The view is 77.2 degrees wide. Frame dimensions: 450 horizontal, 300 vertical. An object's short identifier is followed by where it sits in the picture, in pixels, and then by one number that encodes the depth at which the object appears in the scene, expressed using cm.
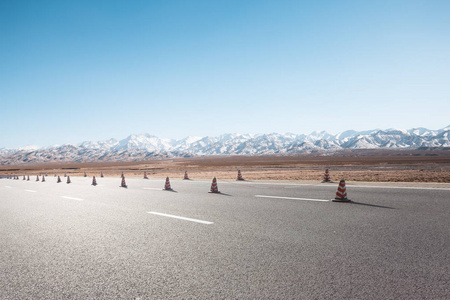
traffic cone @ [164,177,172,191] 1536
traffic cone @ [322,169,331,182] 1883
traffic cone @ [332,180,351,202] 936
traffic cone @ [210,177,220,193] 1323
